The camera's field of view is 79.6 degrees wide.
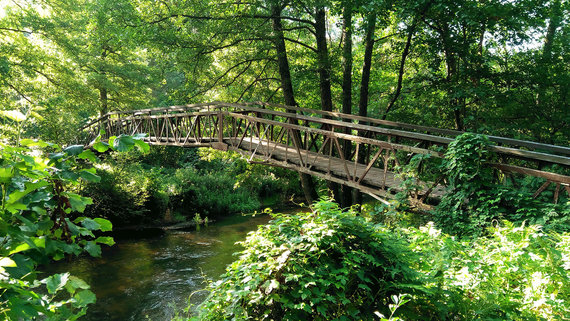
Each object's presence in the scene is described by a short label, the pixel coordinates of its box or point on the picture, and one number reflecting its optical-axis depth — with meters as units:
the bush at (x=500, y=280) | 2.39
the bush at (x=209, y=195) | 15.26
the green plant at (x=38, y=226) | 1.13
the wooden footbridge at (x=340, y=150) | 5.12
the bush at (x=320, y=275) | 2.45
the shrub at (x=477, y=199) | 4.77
